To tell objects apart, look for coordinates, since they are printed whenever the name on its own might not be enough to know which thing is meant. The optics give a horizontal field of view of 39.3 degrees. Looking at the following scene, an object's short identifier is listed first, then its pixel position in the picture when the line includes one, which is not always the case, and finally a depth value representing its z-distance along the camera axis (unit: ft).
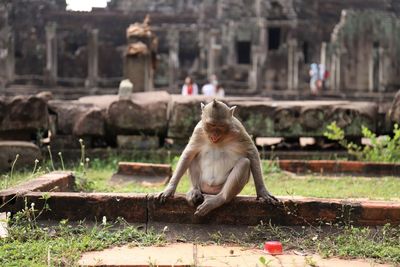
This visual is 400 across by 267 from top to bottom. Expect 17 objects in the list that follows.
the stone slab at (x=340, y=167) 26.07
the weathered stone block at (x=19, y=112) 28.40
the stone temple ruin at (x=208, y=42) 83.35
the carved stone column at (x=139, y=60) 47.80
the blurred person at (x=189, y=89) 54.01
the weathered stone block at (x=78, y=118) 29.43
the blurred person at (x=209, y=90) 57.31
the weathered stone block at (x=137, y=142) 30.14
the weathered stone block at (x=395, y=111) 29.81
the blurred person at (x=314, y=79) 77.58
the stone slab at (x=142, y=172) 23.90
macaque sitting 14.71
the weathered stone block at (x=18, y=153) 24.81
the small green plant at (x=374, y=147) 27.20
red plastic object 13.23
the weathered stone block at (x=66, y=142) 29.84
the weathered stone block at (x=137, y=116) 29.60
